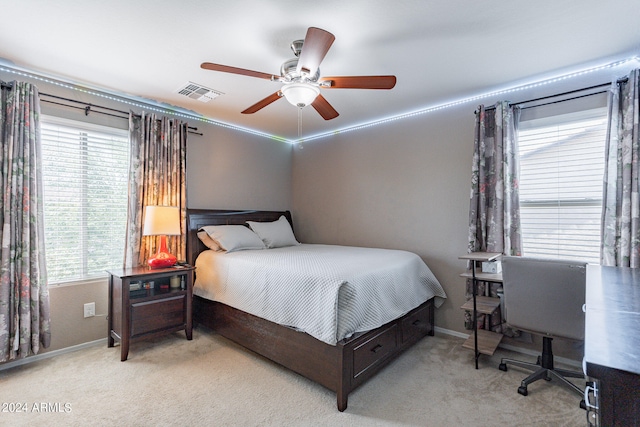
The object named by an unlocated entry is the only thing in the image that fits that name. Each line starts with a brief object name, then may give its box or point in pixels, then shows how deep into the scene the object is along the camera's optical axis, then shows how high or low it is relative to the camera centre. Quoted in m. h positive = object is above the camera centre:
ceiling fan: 1.83 +0.90
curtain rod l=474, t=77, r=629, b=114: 2.41 +1.06
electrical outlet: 2.91 -0.95
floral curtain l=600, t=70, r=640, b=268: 2.30 +0.26
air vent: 2.88 +1.19
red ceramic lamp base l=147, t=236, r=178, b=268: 2.97 -0.47
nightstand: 2.64 -0.85
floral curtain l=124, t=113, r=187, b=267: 3.13 +0.38
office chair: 1.99 -0.60
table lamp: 2.95 -0.15
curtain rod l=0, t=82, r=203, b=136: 2.66 +1.00
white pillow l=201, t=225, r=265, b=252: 3.35 -0.29
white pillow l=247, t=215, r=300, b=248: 3.81 -0.27
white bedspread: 2.07 -0.60
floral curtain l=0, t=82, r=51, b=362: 2.38 -0.17
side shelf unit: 2.52 -0.80
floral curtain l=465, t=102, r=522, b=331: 2.83 +0.25
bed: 2.05 -1.04
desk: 0.51 -0.27
